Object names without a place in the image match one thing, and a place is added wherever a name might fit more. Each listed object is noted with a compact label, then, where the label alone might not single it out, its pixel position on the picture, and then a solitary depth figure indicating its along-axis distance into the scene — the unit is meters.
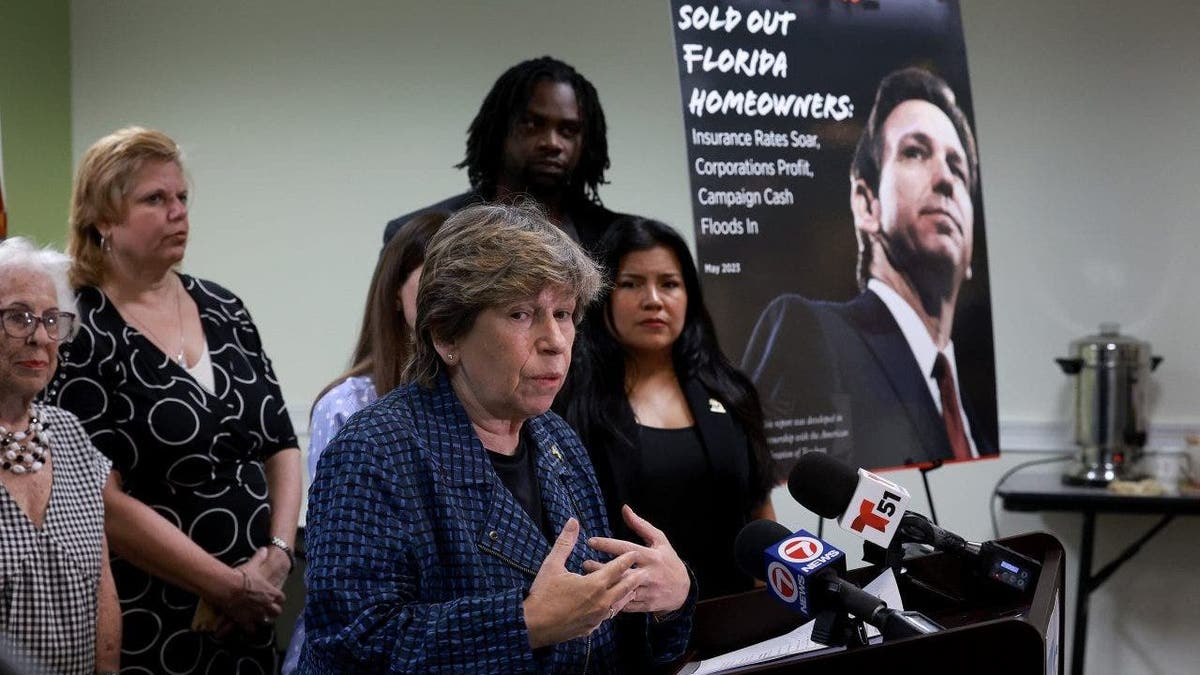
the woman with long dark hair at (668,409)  2.49
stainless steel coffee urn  4.25
